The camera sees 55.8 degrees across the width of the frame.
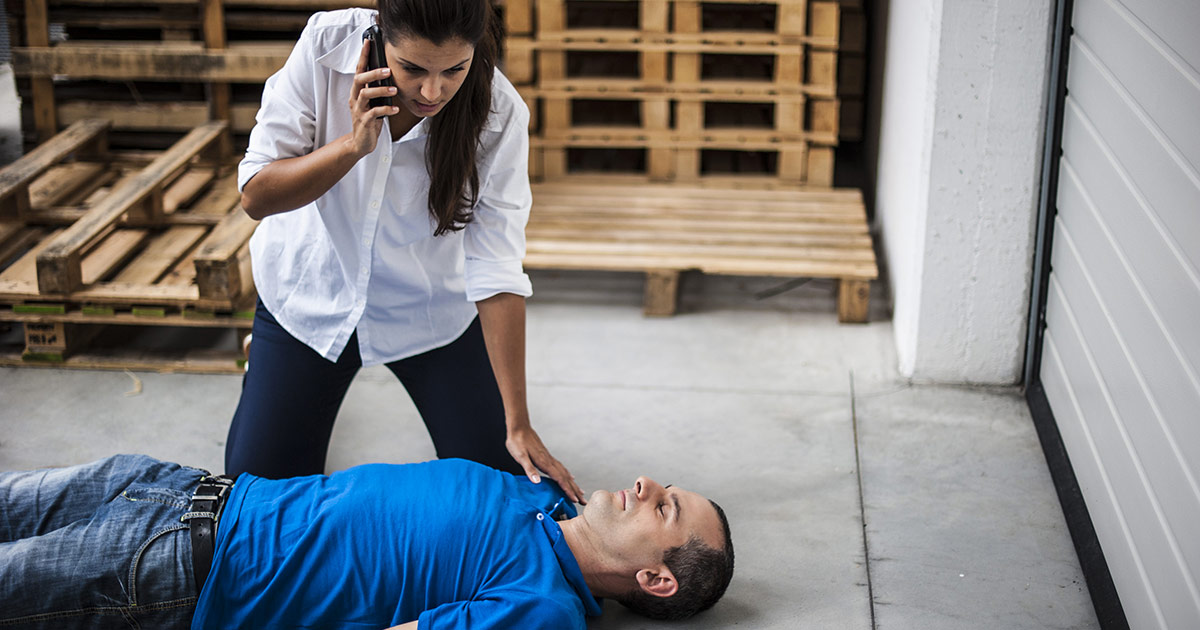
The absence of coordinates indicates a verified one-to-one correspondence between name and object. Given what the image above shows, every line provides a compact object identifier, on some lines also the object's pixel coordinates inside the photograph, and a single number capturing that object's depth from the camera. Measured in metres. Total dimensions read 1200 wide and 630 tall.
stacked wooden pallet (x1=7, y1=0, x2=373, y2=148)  6.00
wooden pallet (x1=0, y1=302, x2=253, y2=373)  4.73
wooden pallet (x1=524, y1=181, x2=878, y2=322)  5.33
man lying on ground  2.74
